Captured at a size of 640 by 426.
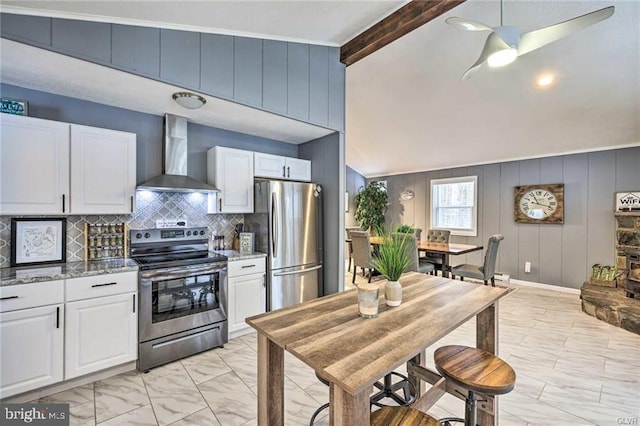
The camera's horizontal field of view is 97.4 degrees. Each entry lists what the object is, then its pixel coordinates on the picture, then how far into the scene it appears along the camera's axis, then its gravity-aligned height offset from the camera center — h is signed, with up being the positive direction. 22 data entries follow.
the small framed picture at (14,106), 2.19 +0.84
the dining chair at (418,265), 4.27 -0.86
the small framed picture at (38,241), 2.31 -0.24
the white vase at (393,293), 1.57 -0.45
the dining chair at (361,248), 4.79 -0.61
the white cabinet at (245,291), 3.02 -0.87
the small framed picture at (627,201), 4.20 +0.19
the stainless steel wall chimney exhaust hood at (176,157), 2.88 +0.59
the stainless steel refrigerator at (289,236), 3.29 -0.28
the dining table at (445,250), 4.57 -0.60
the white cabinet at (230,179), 3.21 +0.40
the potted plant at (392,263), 1.54 -0.27
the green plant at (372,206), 7.29 +0.19
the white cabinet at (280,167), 3.49 +0.60
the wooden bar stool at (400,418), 1.17 -0.87
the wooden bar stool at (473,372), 1.32 -0.80
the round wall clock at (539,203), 4.96 +0.19
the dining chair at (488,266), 4.34 -0.82
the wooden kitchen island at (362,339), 0.97 -0.53
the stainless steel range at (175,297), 2.46 -0.80
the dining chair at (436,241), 5.07 -0.56
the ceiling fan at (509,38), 1.91 +1.25
